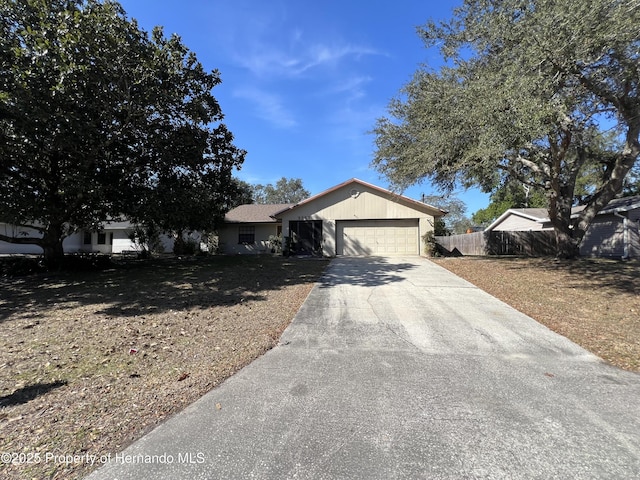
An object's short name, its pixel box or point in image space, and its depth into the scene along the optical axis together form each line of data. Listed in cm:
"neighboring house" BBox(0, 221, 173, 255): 2625
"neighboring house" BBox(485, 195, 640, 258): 1698
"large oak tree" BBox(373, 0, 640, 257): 696
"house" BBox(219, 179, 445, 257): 1861
